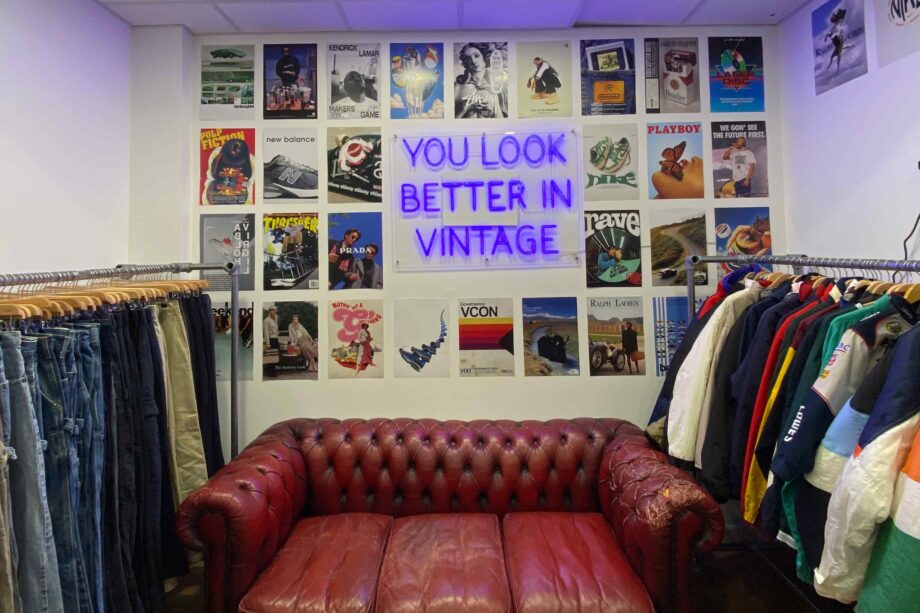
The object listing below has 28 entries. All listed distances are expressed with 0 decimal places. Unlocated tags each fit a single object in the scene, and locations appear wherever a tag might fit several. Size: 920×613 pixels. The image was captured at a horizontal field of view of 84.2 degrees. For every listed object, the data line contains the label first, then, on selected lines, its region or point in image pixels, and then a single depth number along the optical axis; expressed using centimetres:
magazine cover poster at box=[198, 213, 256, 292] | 272
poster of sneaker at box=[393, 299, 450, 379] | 271
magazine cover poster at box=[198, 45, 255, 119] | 273
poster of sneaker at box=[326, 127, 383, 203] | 272
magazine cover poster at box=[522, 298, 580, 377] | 271
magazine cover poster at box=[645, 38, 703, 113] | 272
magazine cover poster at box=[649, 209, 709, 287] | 271
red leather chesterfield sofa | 178
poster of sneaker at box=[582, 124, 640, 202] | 272
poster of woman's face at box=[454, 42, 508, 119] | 272
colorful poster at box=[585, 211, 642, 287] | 271
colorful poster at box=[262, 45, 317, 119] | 273
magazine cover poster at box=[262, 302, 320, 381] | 271
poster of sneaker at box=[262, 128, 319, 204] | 273
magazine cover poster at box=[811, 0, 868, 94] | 224
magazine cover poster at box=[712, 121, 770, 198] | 272
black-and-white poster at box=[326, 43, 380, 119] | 273
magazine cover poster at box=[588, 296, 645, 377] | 271
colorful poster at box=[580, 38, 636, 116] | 272
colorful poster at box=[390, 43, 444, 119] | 272
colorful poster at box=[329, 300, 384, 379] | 271
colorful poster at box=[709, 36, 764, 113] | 273
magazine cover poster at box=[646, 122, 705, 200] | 272
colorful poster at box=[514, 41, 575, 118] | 272
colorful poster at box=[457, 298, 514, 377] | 271
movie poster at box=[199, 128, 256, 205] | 273
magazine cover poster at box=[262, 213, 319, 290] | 271
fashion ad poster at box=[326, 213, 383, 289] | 271
